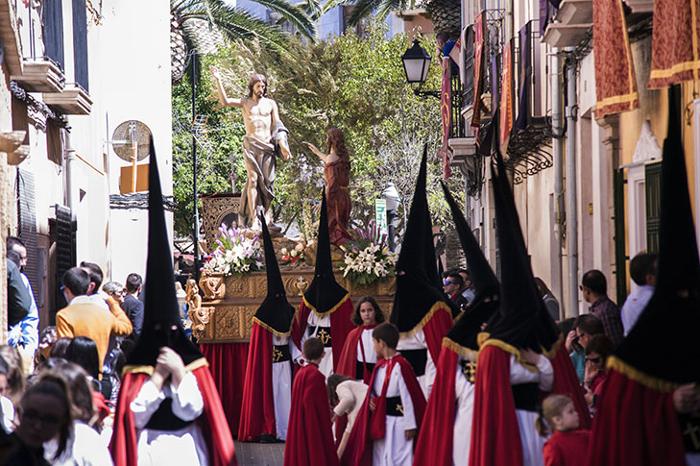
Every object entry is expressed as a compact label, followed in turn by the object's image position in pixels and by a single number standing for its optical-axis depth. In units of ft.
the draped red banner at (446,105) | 100.48
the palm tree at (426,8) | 112.78
